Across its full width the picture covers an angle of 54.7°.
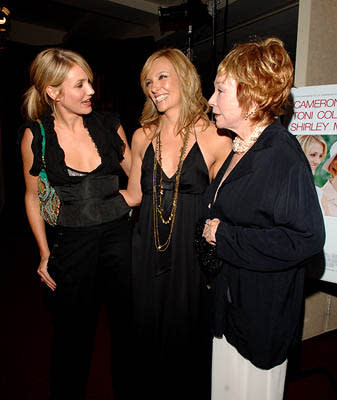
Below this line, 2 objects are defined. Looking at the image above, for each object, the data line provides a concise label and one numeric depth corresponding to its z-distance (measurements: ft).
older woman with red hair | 3.55
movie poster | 6.27
